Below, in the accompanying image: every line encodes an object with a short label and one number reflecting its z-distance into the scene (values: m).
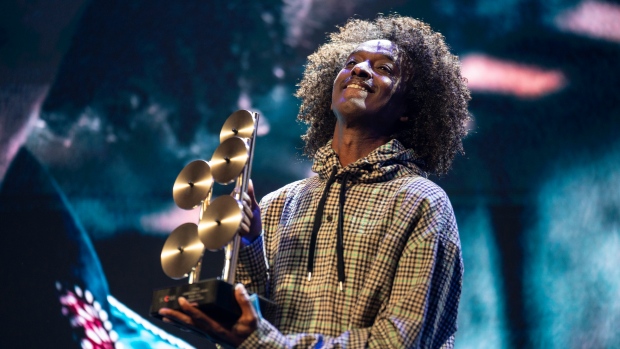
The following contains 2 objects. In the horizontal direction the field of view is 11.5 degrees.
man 6.20
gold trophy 6.08
